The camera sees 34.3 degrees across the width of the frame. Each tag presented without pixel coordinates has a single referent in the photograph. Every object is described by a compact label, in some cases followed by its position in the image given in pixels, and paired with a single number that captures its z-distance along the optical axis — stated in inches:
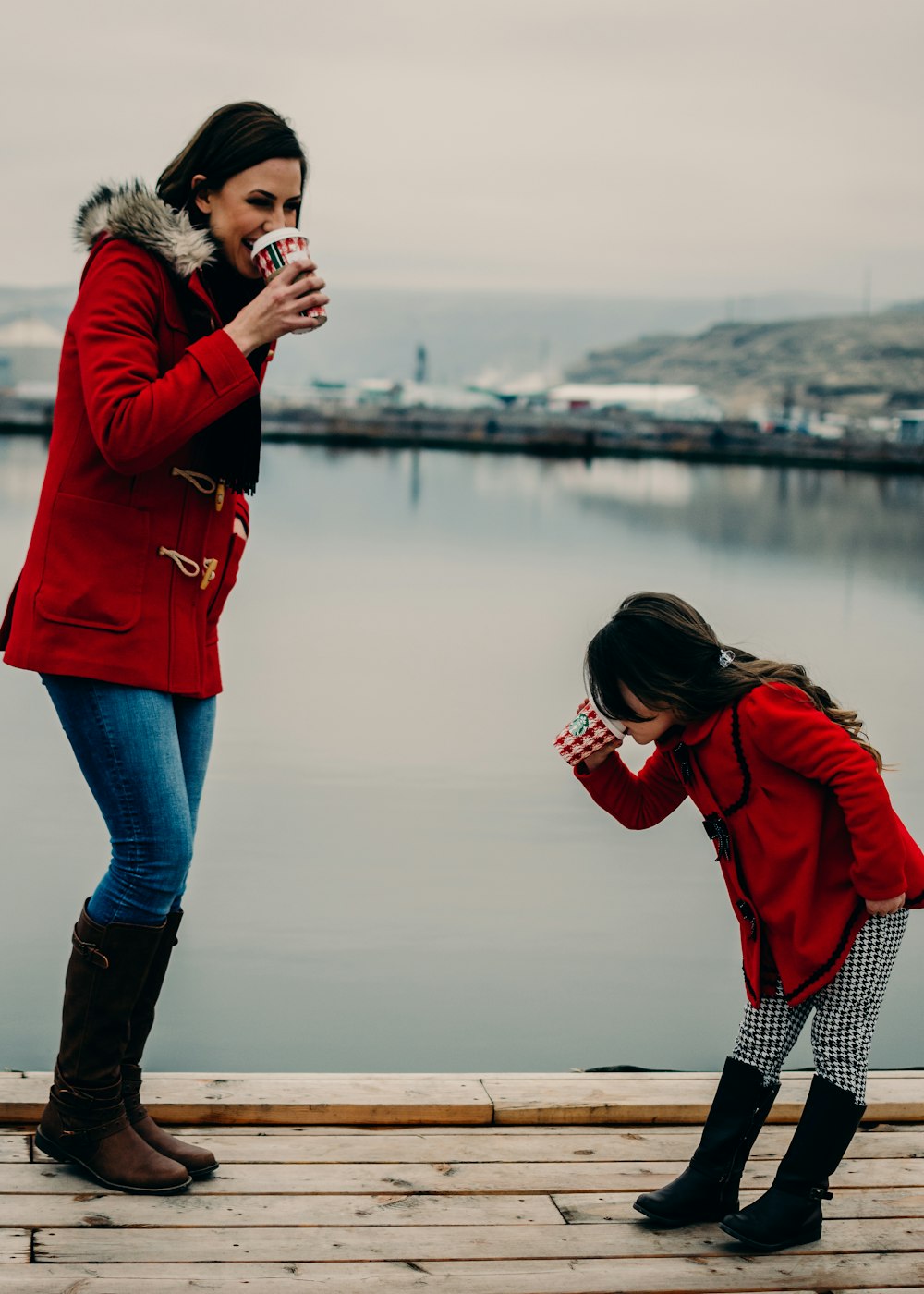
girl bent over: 86.7
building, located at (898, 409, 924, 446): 2725.1
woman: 81.4
